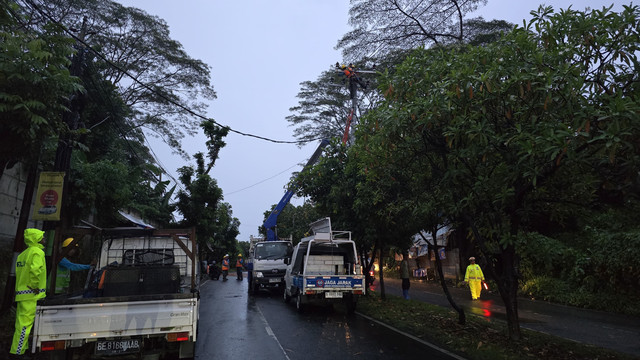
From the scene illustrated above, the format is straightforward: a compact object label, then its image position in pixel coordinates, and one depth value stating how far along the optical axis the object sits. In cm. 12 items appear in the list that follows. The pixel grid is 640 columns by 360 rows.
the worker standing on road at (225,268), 3014
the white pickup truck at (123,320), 534
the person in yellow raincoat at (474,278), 1455
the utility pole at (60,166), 869
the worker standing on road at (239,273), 3186
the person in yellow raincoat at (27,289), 632
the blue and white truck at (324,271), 1202
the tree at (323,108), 3089
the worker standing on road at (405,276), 1588
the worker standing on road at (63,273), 820
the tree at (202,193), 3031
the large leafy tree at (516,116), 562
